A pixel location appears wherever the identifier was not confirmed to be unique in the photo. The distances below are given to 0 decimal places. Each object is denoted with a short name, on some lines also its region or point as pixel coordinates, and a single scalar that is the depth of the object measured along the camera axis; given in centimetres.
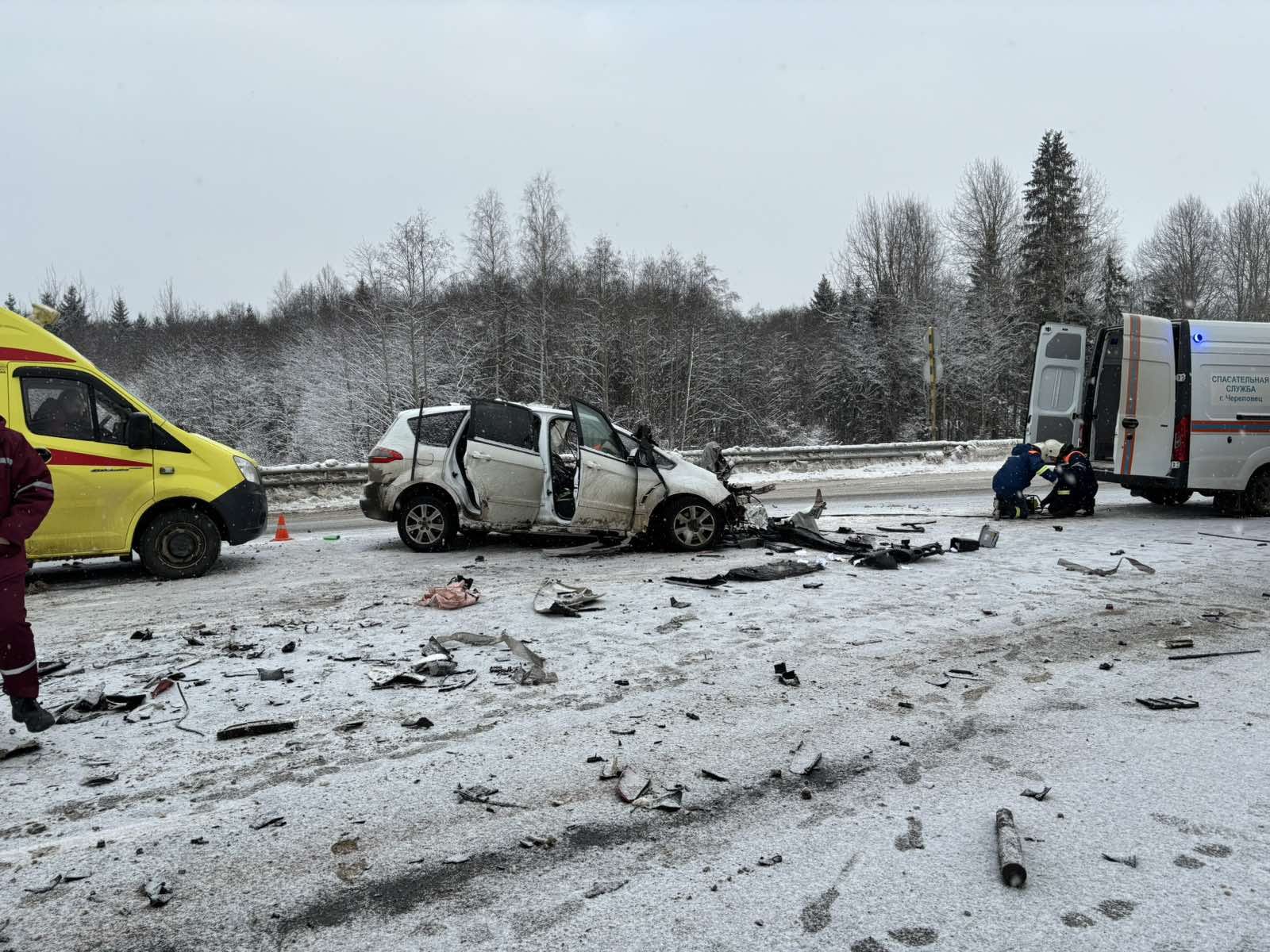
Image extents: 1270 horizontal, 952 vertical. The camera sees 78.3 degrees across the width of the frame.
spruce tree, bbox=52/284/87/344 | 4990
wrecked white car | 881
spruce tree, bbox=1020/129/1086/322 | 3862
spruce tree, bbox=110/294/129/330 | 6304
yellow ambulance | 751
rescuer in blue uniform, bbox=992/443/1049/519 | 1083
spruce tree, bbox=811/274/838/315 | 5141
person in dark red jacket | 392
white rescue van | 1042
